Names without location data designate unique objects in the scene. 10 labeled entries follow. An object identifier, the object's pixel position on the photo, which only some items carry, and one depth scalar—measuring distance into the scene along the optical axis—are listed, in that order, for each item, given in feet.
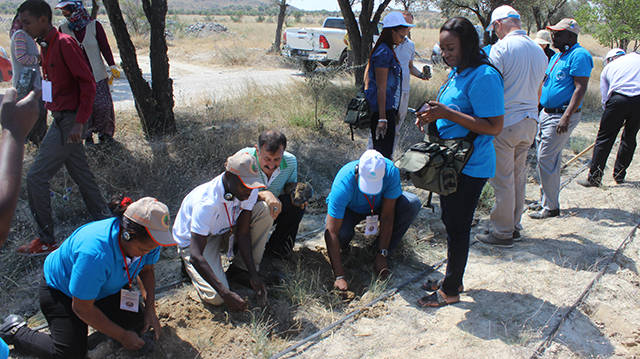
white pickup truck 42.75
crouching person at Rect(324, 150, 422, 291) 10.12
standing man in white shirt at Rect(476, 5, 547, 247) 11.31
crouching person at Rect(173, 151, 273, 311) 9.18
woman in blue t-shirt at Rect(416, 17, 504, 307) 8.38
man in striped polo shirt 10.71
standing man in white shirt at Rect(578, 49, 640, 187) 16.52
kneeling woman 7.48
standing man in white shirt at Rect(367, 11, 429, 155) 16.21
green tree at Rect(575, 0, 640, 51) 43.24
